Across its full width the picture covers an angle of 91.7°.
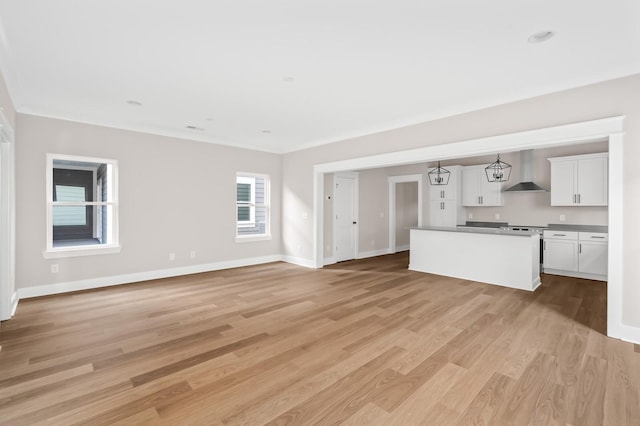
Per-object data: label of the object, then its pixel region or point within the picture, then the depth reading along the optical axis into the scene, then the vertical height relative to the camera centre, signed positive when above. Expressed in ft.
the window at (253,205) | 23.13 +0.33
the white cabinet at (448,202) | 24.91 +0.71
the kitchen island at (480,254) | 16.18 -2.53
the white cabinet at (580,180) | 18.42 +1.91
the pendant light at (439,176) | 24.30 +2.86
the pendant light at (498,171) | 21.74 +2.89
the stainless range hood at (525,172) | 21.38 +2.71
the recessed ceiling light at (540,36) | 8.08 +4.65
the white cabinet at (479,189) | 23.38 +1.68
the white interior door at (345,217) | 24.08 -0.52
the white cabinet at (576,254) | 18.06 -2.61
